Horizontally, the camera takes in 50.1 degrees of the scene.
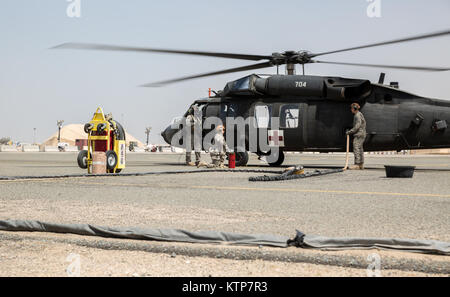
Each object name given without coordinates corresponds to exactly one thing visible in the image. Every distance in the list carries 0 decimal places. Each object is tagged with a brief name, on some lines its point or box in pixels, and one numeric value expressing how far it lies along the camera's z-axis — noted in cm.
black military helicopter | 1595
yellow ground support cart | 1368
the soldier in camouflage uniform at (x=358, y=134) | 1580
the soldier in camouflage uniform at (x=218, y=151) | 1705
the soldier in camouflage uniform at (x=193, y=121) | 1927
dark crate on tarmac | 1221
